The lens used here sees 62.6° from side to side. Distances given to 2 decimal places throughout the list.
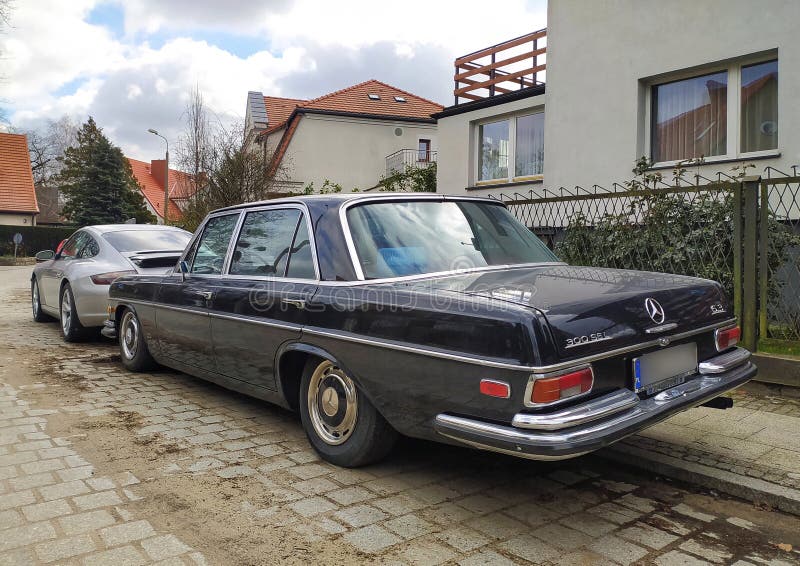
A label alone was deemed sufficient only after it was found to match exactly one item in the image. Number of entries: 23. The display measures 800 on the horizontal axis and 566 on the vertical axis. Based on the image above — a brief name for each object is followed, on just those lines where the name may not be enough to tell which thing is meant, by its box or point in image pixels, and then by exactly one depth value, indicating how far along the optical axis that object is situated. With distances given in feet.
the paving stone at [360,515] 10.35
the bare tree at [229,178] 56.13
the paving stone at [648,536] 9.85
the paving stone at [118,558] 8.93
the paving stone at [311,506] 10.71
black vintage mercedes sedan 9.20
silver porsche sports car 25.84
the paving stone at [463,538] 9.62
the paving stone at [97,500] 10.86
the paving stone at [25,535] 9.47
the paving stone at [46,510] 10.39
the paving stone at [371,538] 9.50
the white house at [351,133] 99.55
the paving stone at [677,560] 9.20
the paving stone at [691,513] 10.87
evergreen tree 145.89
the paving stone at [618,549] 9.35
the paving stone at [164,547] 9.18
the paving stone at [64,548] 9.11
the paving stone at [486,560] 9.10
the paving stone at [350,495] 11.16
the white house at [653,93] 29.01
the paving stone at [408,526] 10.01
